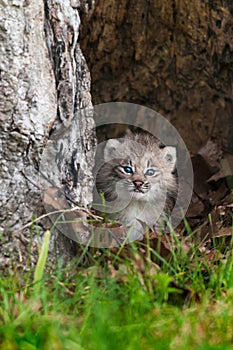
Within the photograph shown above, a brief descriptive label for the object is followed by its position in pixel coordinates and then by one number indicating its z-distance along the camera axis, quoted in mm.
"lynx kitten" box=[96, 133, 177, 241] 10622
